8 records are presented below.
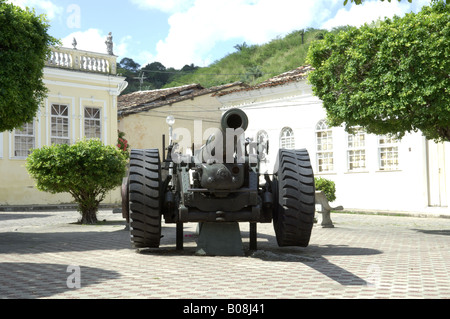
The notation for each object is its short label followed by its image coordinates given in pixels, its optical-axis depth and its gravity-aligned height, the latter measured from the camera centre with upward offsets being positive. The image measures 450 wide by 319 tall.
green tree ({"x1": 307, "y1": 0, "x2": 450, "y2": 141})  11.84 +1.98
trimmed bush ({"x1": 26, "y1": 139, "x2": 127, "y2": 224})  13.97 +0.12
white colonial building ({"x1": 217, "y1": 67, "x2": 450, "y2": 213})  20.20 +0.55
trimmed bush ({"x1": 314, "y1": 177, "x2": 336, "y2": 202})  20.15 -0.66
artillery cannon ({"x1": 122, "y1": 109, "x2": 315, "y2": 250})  7.79 -0.34
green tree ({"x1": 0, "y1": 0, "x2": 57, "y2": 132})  10.51 +2.08
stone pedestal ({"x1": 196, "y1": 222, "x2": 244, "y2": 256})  8.23 -0.98
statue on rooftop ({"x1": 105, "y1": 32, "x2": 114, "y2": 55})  28.44 +6.20
